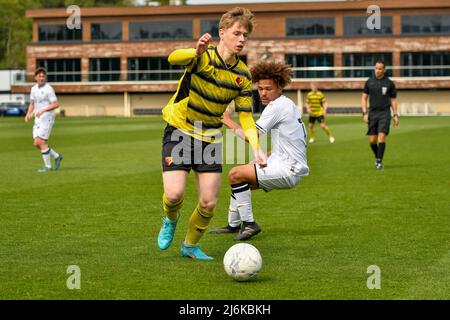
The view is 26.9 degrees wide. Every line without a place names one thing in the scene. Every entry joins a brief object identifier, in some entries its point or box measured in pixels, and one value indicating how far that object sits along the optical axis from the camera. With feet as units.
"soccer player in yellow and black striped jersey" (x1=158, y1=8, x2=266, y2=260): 30.04
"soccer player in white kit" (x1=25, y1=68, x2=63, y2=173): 69.77
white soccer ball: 27.32
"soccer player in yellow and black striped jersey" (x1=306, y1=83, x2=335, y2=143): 118.52
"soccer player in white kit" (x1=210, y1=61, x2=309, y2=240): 36.29
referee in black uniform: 70.13
